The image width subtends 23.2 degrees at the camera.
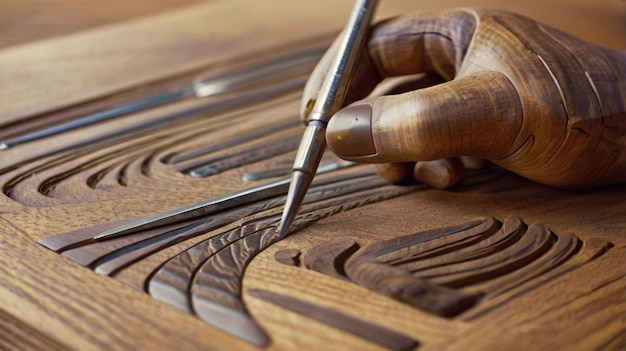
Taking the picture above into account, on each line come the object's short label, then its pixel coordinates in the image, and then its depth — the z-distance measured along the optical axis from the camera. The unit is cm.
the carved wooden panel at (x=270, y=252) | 42
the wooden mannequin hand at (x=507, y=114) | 47
